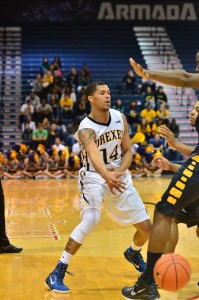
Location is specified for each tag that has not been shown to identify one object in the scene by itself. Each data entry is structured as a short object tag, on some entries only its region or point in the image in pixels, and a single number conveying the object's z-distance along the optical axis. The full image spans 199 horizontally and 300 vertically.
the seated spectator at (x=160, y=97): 23.63
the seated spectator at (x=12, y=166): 19.77
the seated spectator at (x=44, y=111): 22.31
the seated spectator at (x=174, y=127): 21.96
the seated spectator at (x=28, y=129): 21.64
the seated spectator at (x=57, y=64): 24.67
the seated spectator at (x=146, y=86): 24.76
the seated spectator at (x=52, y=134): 21.11
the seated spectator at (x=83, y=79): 24.54
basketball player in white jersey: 5.82
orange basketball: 4.76
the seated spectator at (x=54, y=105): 22.87
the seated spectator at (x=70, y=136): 21.52
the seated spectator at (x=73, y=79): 24.35
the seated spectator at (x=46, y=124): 21.36
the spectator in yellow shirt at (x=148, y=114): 22.62
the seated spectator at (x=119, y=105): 22.83
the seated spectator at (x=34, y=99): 22.92
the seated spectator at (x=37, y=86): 24.03
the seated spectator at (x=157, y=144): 20.86
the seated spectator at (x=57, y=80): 23.81
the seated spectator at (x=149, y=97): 23.35
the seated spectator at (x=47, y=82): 23.78
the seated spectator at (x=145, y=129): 21.89
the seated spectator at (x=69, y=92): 23.14
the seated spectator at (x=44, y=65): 25.25
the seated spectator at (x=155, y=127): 21.89
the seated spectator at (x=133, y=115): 22.84
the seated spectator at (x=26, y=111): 22.25
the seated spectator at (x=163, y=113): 22.47
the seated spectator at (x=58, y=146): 20.28
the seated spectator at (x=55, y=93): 23.29
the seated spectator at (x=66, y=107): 22.86
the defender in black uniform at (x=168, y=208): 5.09
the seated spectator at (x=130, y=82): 25.33
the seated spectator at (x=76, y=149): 20.41
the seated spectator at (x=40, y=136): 20.86
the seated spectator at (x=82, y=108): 22.38
